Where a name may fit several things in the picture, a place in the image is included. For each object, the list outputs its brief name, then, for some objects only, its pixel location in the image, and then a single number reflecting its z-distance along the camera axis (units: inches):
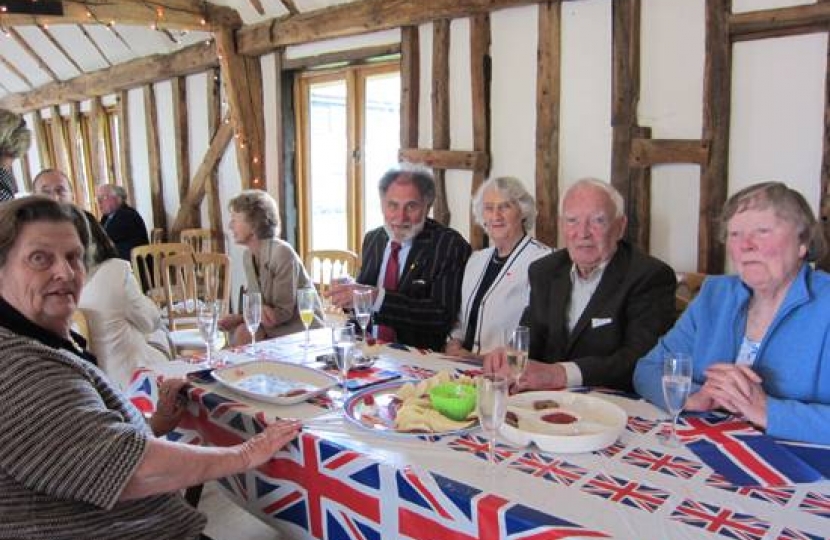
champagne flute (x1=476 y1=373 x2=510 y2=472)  51.4
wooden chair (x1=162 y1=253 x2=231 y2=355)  171.5
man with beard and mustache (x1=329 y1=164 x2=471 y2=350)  109.3
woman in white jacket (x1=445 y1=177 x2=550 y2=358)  104.0
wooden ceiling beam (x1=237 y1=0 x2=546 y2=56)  160.6
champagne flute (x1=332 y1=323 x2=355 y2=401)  69.3
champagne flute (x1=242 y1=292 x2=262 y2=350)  90.3
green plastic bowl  63.0
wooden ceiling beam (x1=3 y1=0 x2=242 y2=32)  206.4
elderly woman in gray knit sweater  48.6
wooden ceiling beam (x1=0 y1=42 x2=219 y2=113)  247.4
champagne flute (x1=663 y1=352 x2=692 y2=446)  56.8
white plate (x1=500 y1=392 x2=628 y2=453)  55.8
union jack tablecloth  45.4
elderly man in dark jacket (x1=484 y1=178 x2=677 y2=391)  79.8
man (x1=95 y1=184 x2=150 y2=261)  233.5
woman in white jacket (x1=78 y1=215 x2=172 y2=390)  106.5
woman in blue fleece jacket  60.2
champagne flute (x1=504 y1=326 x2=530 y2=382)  66.3
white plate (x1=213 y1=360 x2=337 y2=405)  71.4
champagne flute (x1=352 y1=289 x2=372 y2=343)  89.4
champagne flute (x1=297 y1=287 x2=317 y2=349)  93.0
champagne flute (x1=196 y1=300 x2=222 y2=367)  85.3
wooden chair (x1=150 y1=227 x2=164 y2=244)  281.8
